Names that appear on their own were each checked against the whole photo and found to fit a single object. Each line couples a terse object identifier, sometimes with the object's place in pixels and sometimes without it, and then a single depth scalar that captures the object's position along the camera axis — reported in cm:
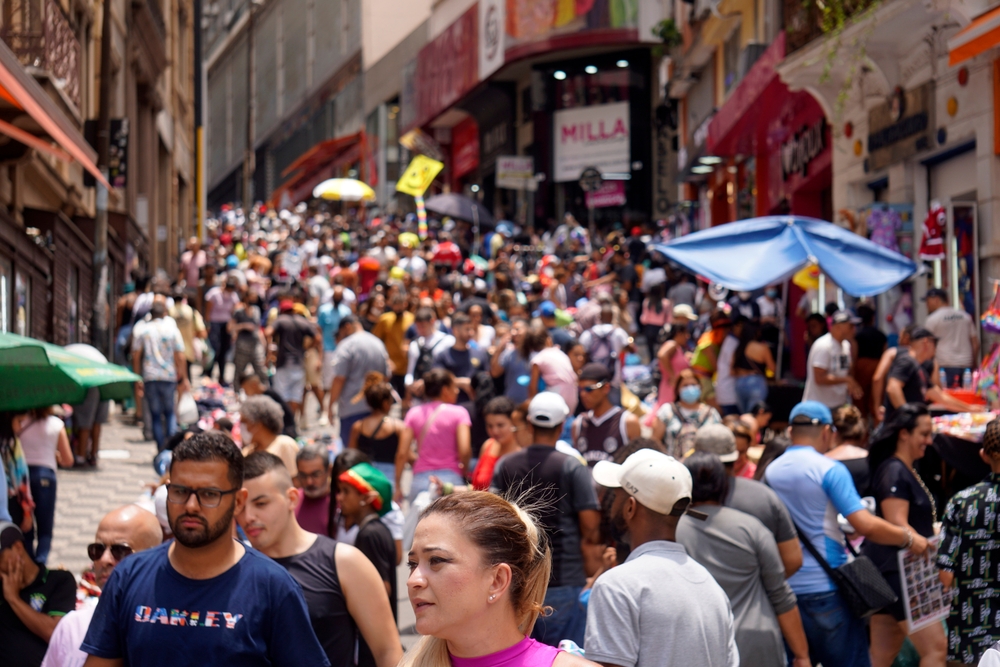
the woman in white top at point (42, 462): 1745
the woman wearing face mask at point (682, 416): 1917
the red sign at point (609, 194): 7744
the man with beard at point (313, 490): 1320
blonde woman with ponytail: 518
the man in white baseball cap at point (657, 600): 761
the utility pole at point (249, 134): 10466
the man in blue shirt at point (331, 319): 3172
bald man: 964
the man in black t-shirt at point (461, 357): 2430
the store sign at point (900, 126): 2928
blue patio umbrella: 2389
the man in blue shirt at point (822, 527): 1168
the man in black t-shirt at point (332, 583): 863
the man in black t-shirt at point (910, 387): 2005
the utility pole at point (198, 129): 9268
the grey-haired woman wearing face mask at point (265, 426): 1499
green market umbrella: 1312
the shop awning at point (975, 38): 2212
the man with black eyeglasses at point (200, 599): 699
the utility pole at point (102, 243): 3206
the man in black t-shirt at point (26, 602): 953
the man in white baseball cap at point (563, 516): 1226
